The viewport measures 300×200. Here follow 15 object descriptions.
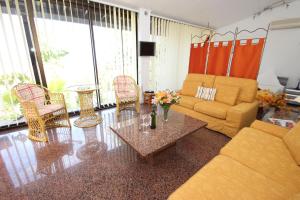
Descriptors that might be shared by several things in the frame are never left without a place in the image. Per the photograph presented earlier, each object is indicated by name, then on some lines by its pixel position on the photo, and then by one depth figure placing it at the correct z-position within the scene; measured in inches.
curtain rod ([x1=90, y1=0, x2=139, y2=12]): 126.6
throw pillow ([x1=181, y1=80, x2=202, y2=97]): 134.0
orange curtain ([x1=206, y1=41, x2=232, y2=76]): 126.4
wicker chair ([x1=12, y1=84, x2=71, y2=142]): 91.7
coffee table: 66.3
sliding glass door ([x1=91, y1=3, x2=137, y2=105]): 136.2
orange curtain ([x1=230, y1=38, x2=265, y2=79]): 109.9
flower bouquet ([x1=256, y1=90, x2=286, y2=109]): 92.6
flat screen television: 156.7
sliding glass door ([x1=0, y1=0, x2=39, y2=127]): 96.9
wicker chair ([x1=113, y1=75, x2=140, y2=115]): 135.2
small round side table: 116.4
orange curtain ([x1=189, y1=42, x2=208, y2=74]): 142.5
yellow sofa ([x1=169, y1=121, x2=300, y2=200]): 40.3
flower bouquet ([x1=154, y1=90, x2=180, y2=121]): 78.3
